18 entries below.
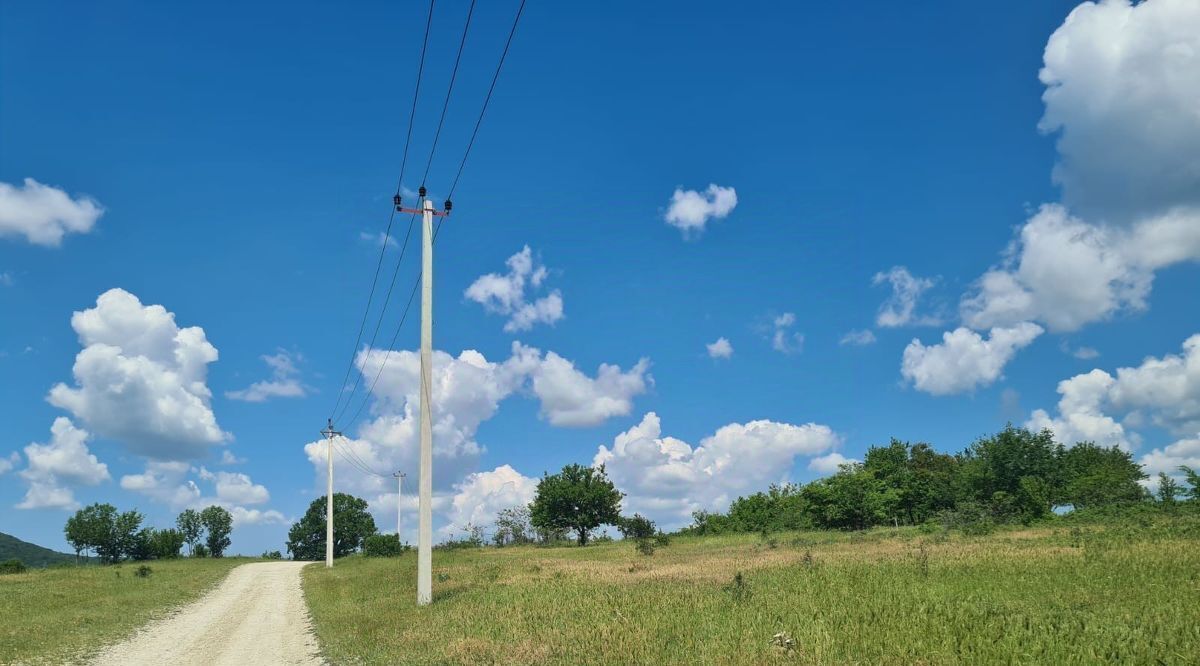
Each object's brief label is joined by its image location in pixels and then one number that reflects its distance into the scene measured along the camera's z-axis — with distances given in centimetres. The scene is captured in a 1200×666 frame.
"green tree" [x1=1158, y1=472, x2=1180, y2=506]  4151
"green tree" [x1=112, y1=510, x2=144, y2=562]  12025
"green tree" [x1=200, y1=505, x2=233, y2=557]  13538
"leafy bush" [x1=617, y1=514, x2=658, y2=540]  8556
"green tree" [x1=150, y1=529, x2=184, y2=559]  12148
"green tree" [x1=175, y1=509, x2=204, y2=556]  13260
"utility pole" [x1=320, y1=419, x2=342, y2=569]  5359
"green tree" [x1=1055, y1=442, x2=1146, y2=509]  5126
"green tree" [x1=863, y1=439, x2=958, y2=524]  8031
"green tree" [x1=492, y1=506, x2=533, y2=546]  9019
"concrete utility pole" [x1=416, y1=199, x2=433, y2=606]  2195
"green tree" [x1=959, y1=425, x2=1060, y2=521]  7488
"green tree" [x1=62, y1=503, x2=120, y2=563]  11600
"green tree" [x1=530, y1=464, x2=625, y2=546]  8341
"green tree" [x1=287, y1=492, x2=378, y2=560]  12925
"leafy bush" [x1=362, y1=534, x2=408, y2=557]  5975
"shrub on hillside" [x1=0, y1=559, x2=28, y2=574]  5184
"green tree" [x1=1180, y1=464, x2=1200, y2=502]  4017
